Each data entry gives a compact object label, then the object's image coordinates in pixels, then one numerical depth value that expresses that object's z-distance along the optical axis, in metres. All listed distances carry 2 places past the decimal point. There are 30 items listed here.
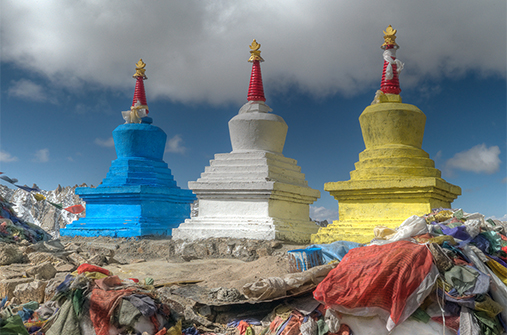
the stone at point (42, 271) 5.94
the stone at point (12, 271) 5.82
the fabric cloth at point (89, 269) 4.73
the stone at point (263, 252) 8.12
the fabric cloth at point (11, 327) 3.38
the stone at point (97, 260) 7.25
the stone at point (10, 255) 6.88
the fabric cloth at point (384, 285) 3.92
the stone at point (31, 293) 5.04
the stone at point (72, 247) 8.62
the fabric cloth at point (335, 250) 5.71
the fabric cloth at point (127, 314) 3.95
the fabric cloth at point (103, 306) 3.94
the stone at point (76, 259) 7.38
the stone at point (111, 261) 7.51
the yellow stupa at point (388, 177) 7.48
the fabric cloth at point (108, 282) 4.21
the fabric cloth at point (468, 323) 3.84
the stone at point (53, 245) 8.63
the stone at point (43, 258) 7.07
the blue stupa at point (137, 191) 12.19
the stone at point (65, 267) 6.43
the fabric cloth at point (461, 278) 4.02
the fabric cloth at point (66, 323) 3.91
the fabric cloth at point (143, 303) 4.05
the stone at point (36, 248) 7.82
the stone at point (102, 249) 7.93
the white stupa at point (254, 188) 9.17
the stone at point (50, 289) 5.02
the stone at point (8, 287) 5.20
